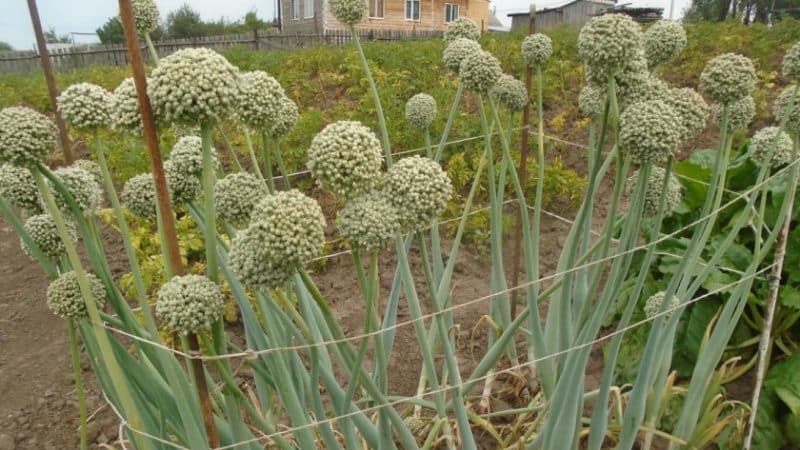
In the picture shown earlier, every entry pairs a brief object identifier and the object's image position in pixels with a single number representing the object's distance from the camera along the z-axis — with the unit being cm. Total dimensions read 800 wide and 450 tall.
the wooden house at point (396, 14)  2038
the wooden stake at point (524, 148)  233
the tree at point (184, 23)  2891
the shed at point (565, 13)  1869
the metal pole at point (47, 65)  137
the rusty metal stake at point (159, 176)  92
